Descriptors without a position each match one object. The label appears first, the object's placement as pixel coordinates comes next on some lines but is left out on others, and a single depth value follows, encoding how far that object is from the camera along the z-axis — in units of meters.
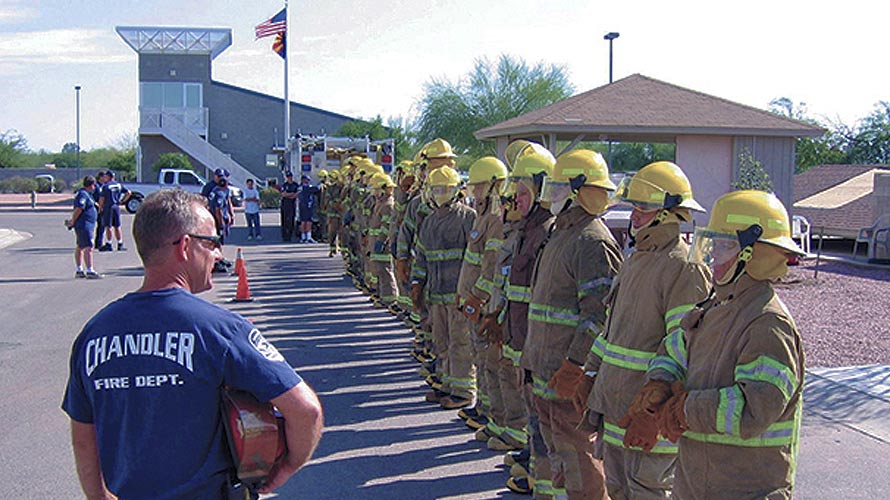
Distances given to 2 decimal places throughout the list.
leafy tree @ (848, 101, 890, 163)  33.91
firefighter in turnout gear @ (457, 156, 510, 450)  6.66
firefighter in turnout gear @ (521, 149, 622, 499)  4.79
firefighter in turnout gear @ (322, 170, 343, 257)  18.73
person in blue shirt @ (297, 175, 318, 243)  22.97
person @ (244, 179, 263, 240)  24.66
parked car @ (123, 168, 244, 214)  37.25
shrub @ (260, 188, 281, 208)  44.12
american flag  38.16
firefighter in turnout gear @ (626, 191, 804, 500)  3.20
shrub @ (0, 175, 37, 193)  56.50
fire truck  24.88
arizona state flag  38.50
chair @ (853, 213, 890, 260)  17.83
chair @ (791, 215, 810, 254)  16.39
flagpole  41.12
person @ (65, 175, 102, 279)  15.41
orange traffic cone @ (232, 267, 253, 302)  14.08
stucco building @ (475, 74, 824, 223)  17.66
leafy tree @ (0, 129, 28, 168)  72.81
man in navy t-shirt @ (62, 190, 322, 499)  2.63
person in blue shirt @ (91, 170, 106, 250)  19.47
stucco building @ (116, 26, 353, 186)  50.91
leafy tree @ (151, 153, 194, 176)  46.34
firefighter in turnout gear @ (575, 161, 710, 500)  4.11
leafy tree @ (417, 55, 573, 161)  36.62
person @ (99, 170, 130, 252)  19.58
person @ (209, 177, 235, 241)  18.45
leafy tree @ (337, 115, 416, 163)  43.81
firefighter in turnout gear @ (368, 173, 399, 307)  12.36
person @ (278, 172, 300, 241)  24.34
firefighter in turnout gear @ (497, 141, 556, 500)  5.39
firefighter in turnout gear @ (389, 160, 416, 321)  11.07
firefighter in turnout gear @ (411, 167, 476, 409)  7.86
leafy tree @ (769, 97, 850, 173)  34.62
